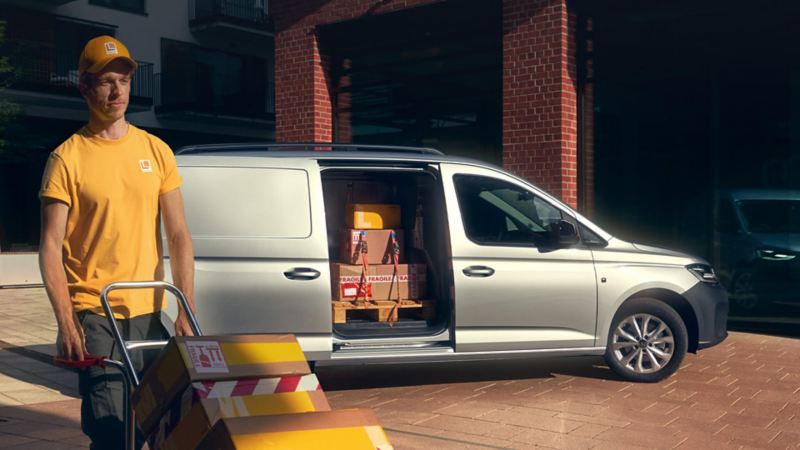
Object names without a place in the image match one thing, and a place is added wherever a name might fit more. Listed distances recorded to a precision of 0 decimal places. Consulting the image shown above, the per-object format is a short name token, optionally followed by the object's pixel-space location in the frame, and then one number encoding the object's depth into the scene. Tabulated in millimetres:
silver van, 6980
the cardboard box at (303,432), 2701
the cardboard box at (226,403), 2883
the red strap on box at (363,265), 7578
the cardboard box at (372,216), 7758
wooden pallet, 7449
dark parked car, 11156
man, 3488
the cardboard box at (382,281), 7582
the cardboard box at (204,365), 3035
